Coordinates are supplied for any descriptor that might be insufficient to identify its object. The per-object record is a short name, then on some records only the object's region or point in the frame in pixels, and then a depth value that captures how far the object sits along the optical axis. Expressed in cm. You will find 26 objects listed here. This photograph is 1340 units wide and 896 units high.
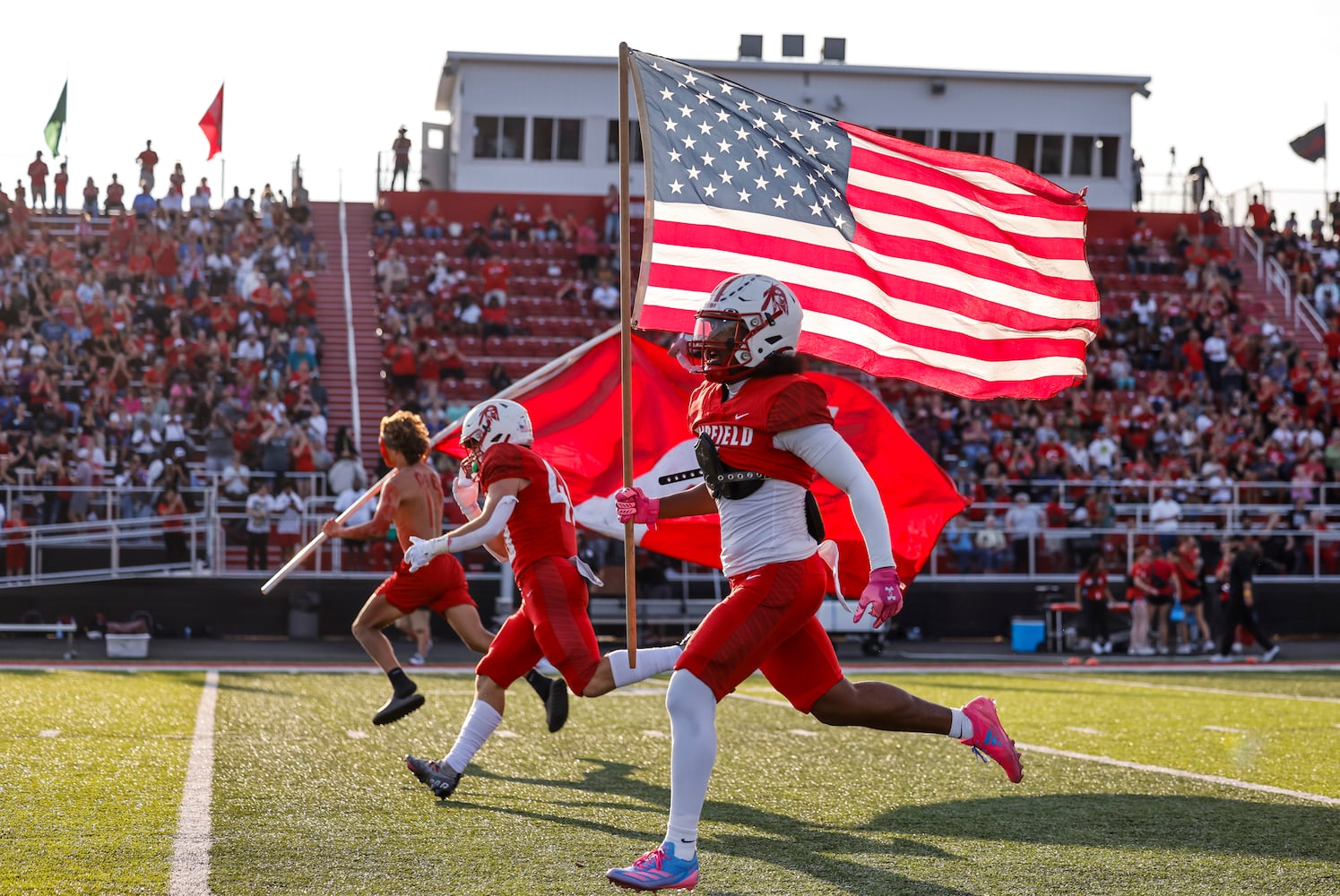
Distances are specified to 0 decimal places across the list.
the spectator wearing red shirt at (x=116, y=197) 2988
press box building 3616
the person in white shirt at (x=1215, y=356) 2806
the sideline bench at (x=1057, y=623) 2020
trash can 1938
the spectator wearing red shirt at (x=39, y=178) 3023
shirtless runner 859
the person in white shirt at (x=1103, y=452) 2431
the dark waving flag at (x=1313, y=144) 3700
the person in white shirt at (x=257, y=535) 1959
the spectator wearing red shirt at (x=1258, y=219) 3466
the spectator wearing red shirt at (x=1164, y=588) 1970
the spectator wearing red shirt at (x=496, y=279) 2842
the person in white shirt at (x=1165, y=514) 2173
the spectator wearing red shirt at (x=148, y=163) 2966
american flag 685
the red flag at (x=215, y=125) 3062
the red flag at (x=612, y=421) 895
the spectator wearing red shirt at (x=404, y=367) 2517
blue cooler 2008
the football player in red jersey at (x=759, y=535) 487
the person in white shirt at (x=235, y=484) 2016
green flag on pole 3073
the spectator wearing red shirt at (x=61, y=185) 3022
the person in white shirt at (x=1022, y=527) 2156
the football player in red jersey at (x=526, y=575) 698
